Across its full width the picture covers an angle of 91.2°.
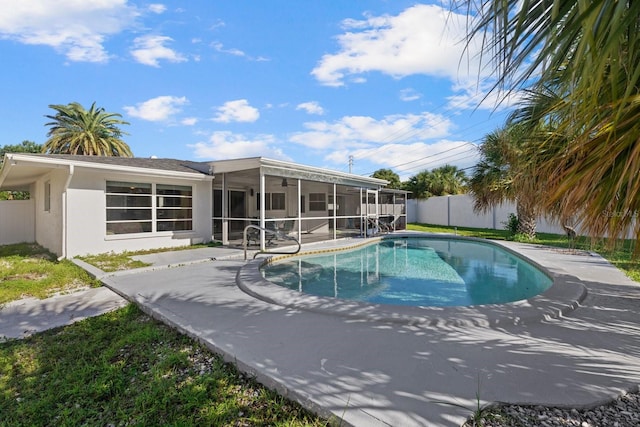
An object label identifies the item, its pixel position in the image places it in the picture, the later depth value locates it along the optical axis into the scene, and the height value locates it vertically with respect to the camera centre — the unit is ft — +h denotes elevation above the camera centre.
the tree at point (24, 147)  122.01 +25.85
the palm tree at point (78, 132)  80.74 +21.09
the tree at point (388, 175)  137.90 +16.27
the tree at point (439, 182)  99.25 +9.22
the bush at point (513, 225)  53.52 -2.46
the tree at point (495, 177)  45.65 +5.22
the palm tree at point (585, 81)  4.29 +2.26
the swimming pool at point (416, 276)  23.43 -6.23
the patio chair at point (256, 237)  43.50 -3.64
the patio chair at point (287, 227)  49.96 -2.76
